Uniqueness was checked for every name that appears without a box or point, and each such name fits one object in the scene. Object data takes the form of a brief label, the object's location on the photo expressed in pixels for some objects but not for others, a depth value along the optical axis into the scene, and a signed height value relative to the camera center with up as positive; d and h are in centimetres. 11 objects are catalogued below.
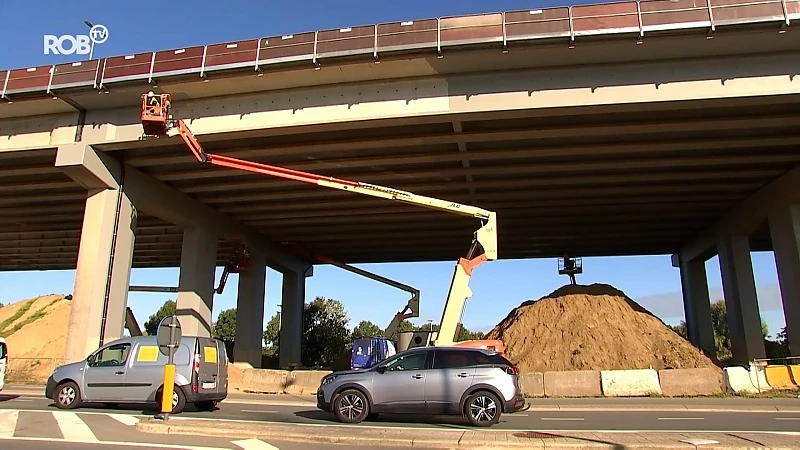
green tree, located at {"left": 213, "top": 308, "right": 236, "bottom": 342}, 8133 +575
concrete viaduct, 1705 +862
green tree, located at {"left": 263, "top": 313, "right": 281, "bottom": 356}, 7375 +406
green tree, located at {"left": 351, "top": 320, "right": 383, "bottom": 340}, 7874 +504
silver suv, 1020 -45
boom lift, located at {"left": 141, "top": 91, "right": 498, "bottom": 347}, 1831 +609
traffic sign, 998 +55
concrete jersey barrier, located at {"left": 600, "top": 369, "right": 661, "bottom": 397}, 1730 -62
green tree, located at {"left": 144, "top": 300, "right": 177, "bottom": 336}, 8749 +781
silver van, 1196 -27
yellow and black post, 970 +35
